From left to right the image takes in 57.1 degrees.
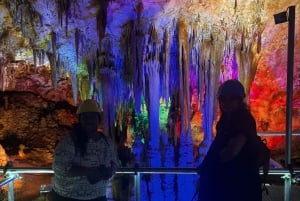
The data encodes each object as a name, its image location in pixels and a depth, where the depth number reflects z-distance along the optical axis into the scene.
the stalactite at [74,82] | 5.42
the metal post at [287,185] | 2.21
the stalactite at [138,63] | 4.46
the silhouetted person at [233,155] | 1.55
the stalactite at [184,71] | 4.47
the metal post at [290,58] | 2.19
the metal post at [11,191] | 2.35
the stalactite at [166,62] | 4.55
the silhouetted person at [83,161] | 1.87
